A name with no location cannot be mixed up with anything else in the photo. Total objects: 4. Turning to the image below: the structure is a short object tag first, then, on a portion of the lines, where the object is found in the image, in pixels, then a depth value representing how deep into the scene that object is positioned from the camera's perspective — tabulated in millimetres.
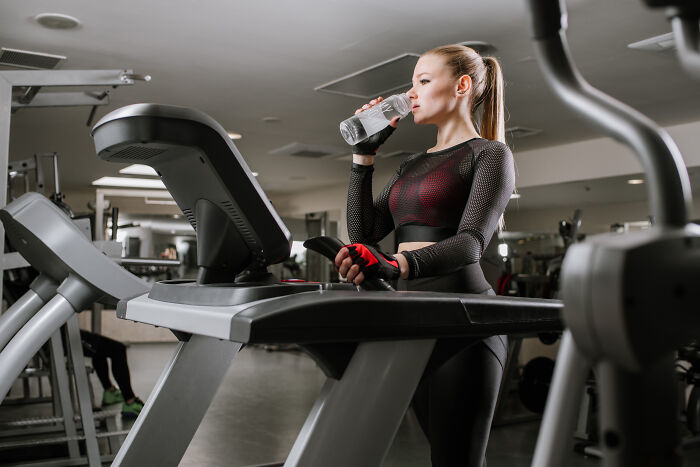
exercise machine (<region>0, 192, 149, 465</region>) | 1781
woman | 1085
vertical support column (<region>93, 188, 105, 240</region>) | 6074
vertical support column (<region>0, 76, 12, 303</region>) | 2869
